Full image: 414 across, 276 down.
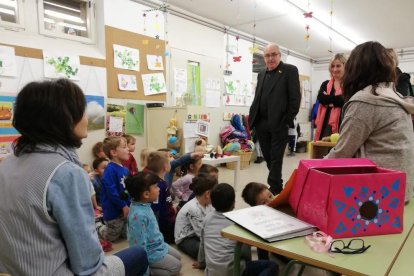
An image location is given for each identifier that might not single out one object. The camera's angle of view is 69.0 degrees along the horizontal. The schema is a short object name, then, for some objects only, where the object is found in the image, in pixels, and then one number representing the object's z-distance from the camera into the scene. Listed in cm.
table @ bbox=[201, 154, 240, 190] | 336
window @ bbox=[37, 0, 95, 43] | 341
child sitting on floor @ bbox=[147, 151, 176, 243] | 237
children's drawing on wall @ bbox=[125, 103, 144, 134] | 399
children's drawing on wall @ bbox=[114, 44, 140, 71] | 384
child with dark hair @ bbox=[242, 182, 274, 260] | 214
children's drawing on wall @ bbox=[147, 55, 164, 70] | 421
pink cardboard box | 93
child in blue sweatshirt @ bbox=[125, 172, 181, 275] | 181
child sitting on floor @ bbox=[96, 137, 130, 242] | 238
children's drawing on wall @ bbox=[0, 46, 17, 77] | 294
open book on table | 96
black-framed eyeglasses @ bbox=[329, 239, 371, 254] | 86
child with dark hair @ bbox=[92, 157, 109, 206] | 307
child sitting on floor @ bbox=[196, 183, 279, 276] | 153
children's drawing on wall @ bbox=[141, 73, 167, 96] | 420
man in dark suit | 291
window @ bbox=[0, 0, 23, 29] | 309
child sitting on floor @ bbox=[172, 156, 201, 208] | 283
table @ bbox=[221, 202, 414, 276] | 78
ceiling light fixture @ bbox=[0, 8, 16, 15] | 309
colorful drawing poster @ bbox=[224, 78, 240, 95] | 599
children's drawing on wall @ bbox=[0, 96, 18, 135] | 294
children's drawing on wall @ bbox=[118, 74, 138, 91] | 390
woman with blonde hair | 254
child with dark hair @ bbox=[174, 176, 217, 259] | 214
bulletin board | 379
